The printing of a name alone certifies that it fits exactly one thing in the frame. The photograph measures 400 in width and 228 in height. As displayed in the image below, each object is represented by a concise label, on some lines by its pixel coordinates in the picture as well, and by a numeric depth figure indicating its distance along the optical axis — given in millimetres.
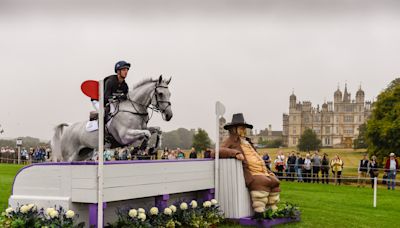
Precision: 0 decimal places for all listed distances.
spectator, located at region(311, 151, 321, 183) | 21703
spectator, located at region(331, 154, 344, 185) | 21173
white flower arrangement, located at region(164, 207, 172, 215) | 7285
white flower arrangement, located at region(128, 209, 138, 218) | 6694
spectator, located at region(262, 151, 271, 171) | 20955
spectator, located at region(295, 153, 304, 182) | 21725
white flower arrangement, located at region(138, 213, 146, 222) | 6684
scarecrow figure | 8734
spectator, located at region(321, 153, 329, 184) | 21578
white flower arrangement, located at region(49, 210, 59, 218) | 5953
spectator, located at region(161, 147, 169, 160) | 16611
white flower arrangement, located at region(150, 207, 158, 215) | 7086
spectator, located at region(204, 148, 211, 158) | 17922
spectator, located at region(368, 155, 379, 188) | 20031
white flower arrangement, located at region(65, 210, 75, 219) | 5977
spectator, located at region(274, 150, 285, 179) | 22366
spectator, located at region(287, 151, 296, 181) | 22234
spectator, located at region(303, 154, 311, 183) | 21688
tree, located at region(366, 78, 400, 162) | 29469
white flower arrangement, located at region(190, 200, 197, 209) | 7992
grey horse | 8391
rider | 8359
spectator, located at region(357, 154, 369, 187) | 20562
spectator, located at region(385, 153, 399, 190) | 19266
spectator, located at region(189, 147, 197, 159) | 18795
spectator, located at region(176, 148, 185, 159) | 17631
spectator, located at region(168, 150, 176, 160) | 17319
